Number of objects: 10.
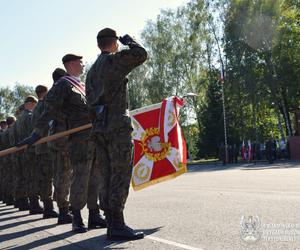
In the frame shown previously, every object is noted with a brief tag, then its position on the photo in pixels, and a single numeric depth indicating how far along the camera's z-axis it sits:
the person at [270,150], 30.35
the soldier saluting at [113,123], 5.10
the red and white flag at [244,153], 35.81
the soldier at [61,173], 6.91
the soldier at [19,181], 9.88
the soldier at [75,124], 6.04
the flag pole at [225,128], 37.08
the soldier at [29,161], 8.84
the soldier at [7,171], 11.91
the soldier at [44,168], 8.11
